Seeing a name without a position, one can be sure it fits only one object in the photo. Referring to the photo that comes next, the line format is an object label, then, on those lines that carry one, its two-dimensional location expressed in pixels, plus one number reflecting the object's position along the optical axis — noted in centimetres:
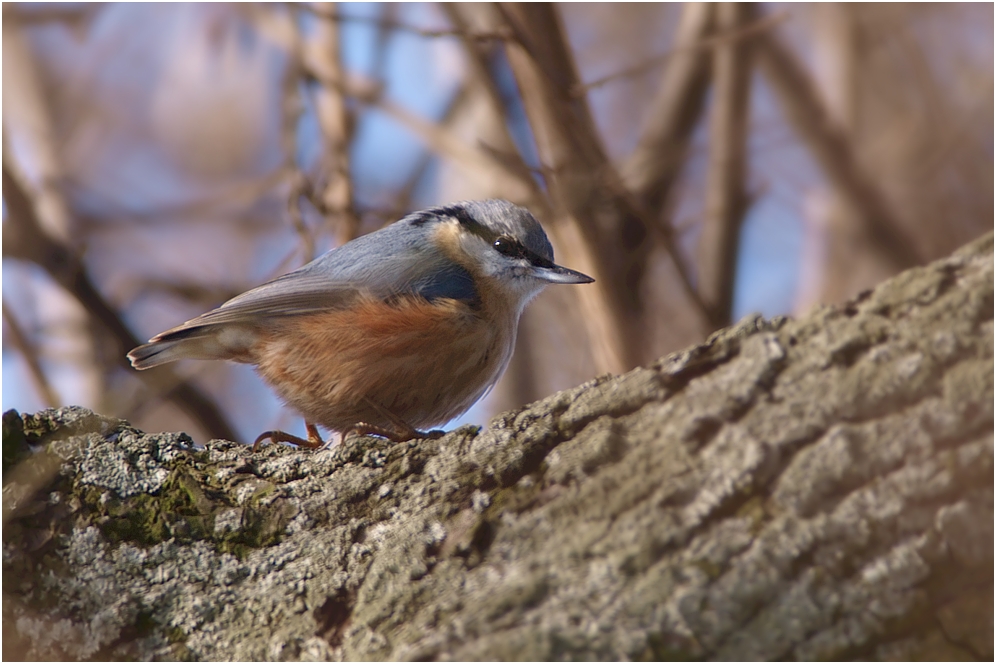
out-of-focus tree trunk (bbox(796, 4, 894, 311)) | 873
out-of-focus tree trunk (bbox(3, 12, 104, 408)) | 762
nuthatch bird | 549
